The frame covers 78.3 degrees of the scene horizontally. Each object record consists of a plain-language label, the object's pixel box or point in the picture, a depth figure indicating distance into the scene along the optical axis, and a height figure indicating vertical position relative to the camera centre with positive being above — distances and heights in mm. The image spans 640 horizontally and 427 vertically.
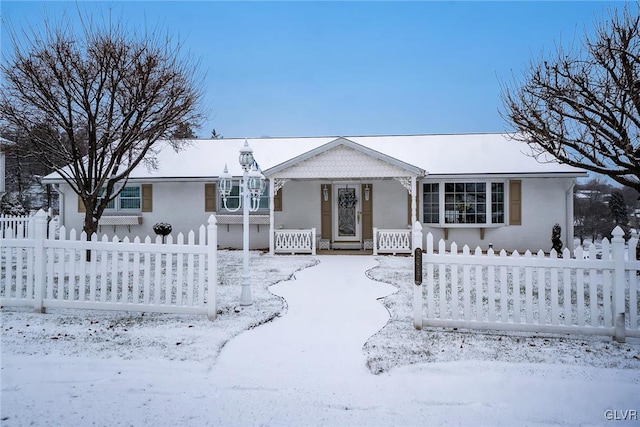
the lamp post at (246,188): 6035 +482
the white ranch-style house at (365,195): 12250 +716
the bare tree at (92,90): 9695 +3268
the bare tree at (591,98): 7543 +2489
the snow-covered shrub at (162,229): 13328 -417
